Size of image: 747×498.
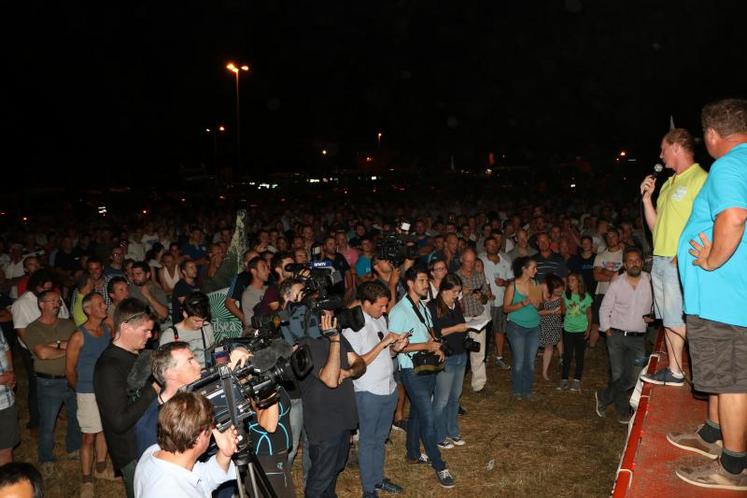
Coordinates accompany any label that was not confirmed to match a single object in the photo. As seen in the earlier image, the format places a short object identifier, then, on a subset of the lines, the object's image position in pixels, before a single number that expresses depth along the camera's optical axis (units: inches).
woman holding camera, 255.0
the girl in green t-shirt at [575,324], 338.6
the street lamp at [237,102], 848.8
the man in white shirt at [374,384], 212.5
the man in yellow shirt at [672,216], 161.5
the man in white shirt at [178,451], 116.4
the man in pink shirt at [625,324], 299.4
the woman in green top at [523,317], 324.5
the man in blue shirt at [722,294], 120.0
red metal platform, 128.3
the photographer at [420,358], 236.1
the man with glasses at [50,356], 252.1
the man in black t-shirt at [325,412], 197.5
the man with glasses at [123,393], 167.5
